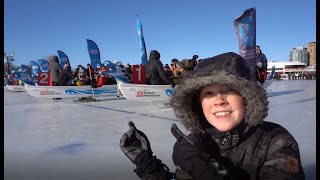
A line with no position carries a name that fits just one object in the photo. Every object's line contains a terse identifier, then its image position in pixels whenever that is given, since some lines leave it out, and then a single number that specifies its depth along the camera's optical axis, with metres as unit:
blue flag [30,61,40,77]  14.82
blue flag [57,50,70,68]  12.72
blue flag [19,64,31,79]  13.19
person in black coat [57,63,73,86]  7.24
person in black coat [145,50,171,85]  5.70
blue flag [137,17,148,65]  10.44
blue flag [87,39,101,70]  12.15
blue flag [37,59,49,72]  13.53
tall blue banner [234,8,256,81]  6.62
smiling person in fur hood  0.82
